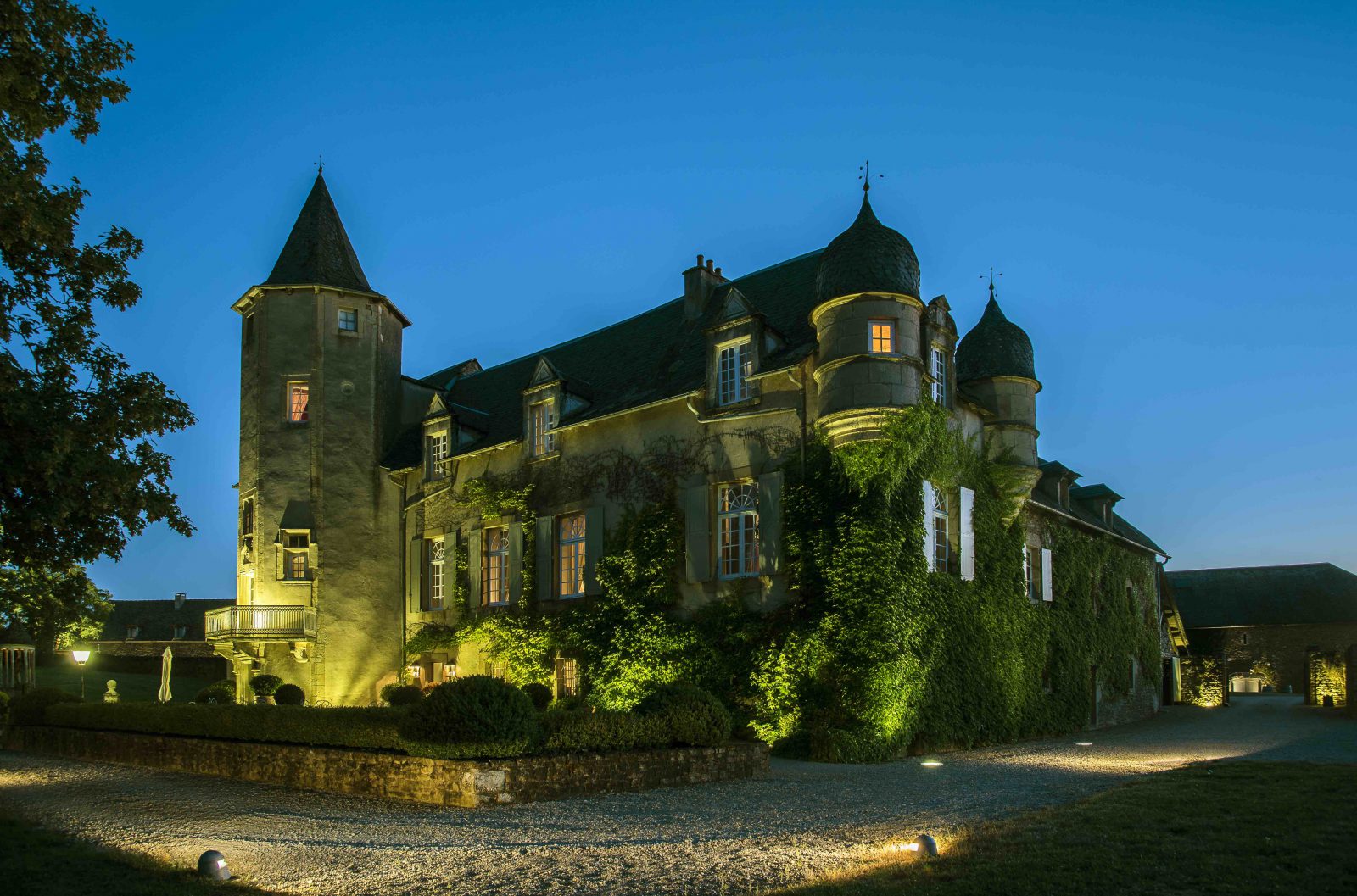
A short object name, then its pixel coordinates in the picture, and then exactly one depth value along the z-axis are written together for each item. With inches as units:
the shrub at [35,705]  871.1
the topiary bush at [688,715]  556.4
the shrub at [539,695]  893.2
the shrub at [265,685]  1067.9
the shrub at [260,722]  526.9
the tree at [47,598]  539.2
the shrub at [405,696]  944.9
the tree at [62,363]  434.3
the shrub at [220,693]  1119.0
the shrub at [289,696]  1042.7
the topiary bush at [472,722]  480.7
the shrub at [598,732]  511.2
